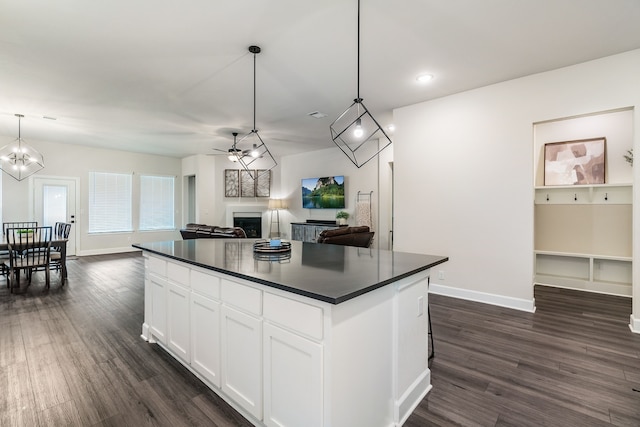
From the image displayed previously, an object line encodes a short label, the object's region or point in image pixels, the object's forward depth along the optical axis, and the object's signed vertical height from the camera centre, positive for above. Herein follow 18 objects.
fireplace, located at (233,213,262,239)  9.06 -0.32
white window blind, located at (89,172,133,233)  7.82 +0.26
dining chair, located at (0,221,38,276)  4.54 -0.70
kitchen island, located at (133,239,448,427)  1.39 -0.66
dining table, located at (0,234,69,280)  4.79 -0.62
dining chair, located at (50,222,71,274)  5.00 -0.68
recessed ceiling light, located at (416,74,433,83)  3.52 +1.60
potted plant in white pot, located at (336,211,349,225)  7.32 -0.11
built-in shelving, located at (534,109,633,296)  4.14 -0.10
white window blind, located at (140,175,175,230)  8.70 +0.29
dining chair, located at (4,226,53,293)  4.37 -0.64
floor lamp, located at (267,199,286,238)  8.65 +0.21
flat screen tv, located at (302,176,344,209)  7.48 +0.52
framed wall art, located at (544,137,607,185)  4.21 +0.74
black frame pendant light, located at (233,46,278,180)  3.12 +1.59
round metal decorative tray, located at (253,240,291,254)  2.50 -0.30
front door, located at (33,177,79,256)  7.00 +0.22
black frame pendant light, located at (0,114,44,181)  6.51 +1.13
